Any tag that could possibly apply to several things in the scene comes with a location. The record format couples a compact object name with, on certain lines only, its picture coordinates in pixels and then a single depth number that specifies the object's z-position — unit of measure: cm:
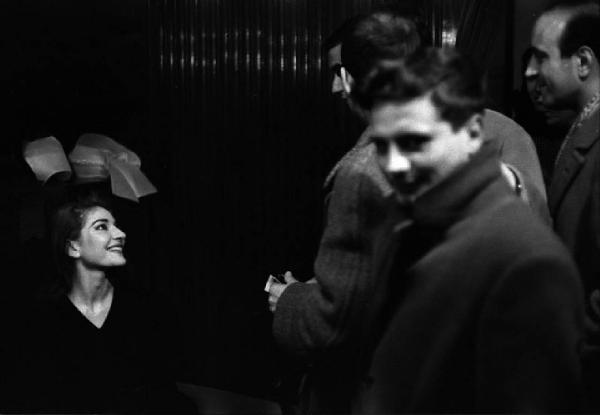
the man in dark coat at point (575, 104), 283
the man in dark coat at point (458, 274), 196
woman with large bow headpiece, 418
